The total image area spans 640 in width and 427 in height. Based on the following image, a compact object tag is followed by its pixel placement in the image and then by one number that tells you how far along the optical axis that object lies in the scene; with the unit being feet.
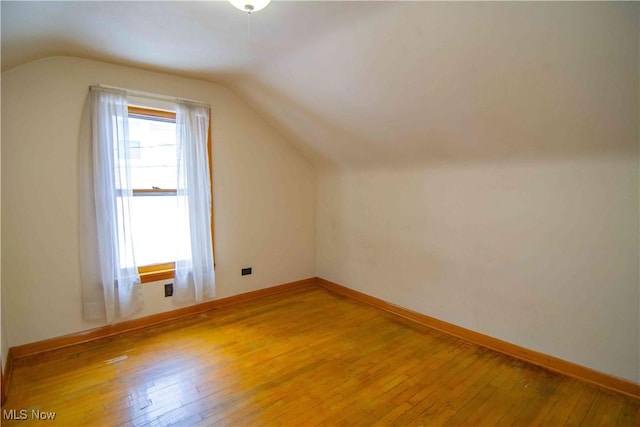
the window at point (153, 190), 10.17
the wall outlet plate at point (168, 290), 10.77
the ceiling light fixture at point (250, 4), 5.61
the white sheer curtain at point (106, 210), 9.07
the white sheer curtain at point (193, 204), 10.63
